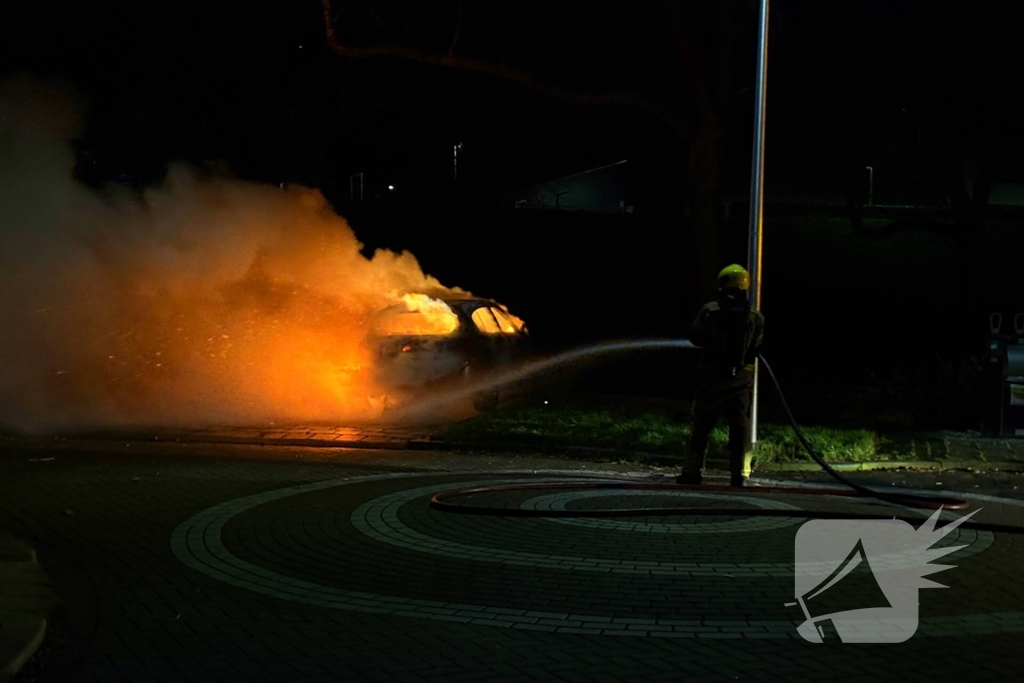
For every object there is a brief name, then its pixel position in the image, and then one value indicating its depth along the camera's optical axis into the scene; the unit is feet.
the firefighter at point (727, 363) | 33.71
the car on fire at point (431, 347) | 50.90
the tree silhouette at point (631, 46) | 57.52
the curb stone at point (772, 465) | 41.86
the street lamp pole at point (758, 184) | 40.86
